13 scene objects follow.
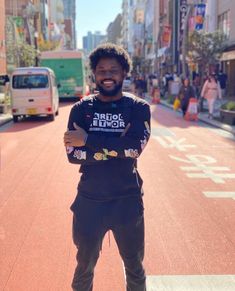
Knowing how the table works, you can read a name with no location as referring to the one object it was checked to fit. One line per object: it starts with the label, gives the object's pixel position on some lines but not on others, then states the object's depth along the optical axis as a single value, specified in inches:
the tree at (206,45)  594.8
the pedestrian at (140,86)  876.8
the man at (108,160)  73.1
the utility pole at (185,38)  728.3
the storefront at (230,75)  872.3
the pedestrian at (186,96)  493.5
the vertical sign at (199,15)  797.1
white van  479.4
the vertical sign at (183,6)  1052.6
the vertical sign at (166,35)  1293.2
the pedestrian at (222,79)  832.1
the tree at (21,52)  945.9
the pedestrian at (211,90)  478.4
